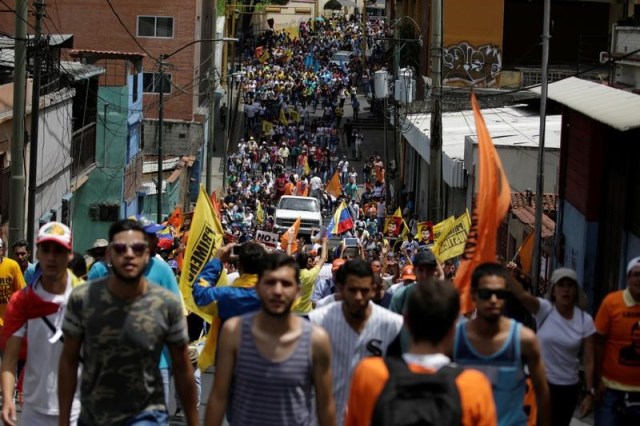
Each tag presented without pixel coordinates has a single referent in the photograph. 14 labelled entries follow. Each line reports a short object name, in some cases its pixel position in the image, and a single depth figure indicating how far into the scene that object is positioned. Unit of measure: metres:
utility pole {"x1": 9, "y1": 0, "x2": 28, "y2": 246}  22.48
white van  45.03
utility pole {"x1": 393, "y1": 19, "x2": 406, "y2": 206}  46.38
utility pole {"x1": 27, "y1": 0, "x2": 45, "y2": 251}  23.59
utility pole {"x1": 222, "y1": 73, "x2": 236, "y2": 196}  55.79
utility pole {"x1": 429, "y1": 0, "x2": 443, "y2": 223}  29.45
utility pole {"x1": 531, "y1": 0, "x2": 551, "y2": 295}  23.28
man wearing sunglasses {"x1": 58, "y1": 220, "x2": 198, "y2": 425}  6.82
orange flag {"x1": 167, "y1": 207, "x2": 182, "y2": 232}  30.48
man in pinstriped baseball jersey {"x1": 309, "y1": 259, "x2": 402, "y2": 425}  7.78
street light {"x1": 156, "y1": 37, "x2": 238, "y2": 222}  38.72
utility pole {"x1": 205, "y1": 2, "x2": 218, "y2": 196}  46.94
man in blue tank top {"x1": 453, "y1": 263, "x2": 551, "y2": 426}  7.15
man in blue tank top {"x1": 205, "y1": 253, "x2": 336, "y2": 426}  6.59
